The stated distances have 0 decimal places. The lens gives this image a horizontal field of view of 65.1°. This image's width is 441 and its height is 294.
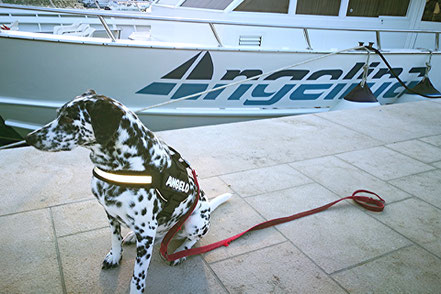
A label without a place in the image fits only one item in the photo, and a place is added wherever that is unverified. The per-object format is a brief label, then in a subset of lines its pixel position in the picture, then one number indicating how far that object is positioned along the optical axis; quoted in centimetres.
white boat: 503
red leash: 223
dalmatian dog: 173
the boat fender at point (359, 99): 644
